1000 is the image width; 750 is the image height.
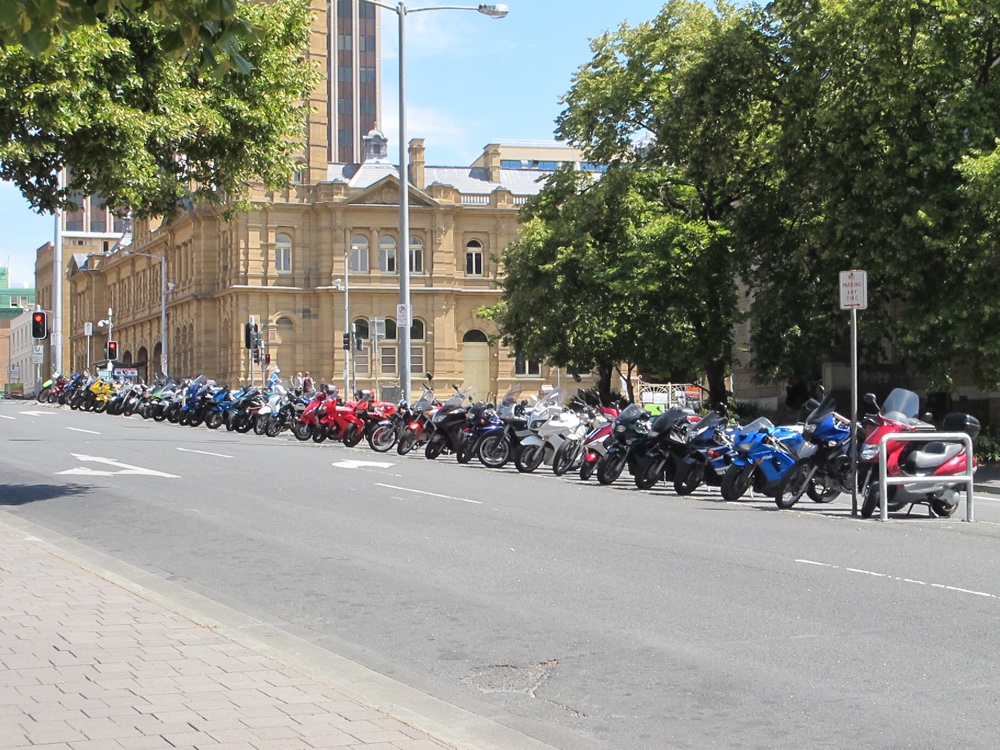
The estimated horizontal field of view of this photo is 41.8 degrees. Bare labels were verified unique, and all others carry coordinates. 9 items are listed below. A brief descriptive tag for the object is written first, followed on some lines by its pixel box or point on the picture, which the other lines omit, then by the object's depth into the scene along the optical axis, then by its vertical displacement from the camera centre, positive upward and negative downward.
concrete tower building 116.81 +26.46
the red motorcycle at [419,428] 26.52 -1.16
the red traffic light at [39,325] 37.56 +1.38
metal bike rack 14.79 -1.12
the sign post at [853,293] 16.20 +0.96
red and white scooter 15.20 -1.06
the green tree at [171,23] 5.77 +1.62
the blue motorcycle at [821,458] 16.56 -1.14
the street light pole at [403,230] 31.97 +3.52
